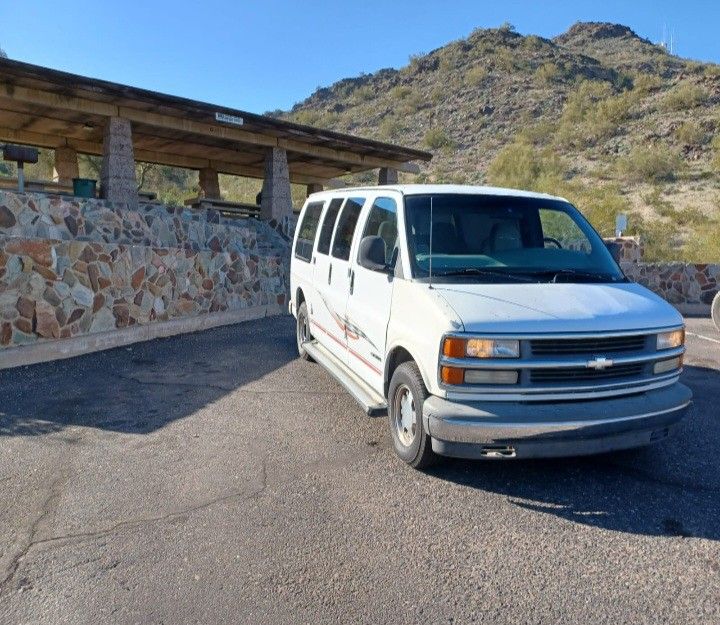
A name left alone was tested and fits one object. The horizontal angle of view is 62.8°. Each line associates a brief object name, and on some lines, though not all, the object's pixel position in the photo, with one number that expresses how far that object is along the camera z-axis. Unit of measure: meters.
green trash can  13.78
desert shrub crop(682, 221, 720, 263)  19.11
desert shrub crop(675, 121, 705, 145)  32.03
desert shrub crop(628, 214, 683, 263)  20.28
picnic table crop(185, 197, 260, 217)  17.40
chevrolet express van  3.68
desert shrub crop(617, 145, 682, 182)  29.50
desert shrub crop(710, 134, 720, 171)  28.69
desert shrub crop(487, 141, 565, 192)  31.08
